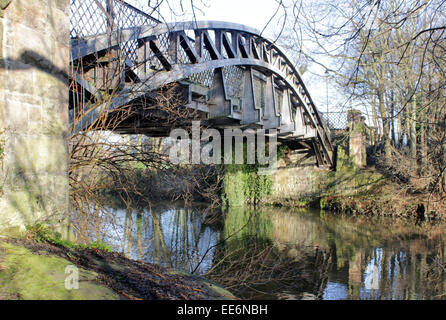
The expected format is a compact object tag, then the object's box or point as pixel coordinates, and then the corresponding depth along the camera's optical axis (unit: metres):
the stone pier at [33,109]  3.27
